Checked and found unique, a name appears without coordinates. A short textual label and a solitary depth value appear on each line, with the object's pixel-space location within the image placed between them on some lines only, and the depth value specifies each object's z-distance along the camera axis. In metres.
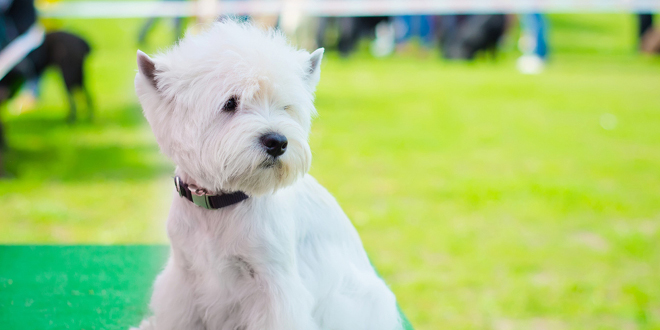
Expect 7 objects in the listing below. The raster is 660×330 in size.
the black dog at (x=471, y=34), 16.31
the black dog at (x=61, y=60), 7.52
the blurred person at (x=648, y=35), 17.58
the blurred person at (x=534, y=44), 15.73
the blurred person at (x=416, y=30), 19.27
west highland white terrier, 1.85
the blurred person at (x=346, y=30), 17.61
